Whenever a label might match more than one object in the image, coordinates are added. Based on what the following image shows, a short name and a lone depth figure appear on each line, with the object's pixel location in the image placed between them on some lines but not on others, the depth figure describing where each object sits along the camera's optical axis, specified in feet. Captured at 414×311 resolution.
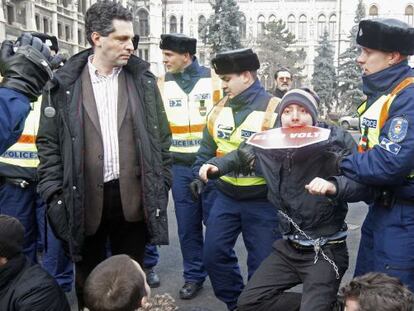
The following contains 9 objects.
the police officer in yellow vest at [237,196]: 12.31
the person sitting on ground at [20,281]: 9.04
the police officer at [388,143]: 9.20
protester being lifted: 10.03
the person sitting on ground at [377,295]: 7.50
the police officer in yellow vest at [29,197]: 14.43
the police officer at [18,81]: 8.42
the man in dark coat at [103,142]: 10.23
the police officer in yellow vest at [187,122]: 15.70
